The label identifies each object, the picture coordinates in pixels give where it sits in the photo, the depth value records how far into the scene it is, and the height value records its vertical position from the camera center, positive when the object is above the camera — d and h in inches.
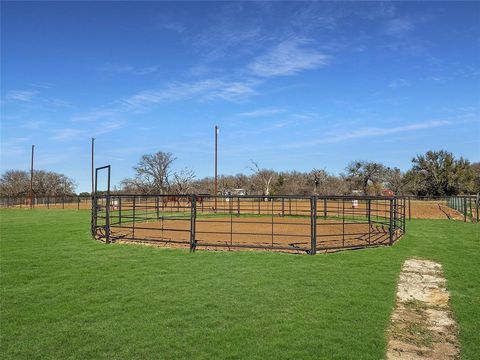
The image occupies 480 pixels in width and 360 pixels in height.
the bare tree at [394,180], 2679.6 +100.8
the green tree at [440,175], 2363.4 +117.2
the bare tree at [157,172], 2444.6 +135.5
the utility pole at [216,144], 1268.5 +161.9
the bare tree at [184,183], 2019.6 +53.8
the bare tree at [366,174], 2559.1 +134.5
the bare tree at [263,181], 2235.5 +88.6
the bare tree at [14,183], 3002.0 +75.9
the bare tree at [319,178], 2439.7 +107.5
